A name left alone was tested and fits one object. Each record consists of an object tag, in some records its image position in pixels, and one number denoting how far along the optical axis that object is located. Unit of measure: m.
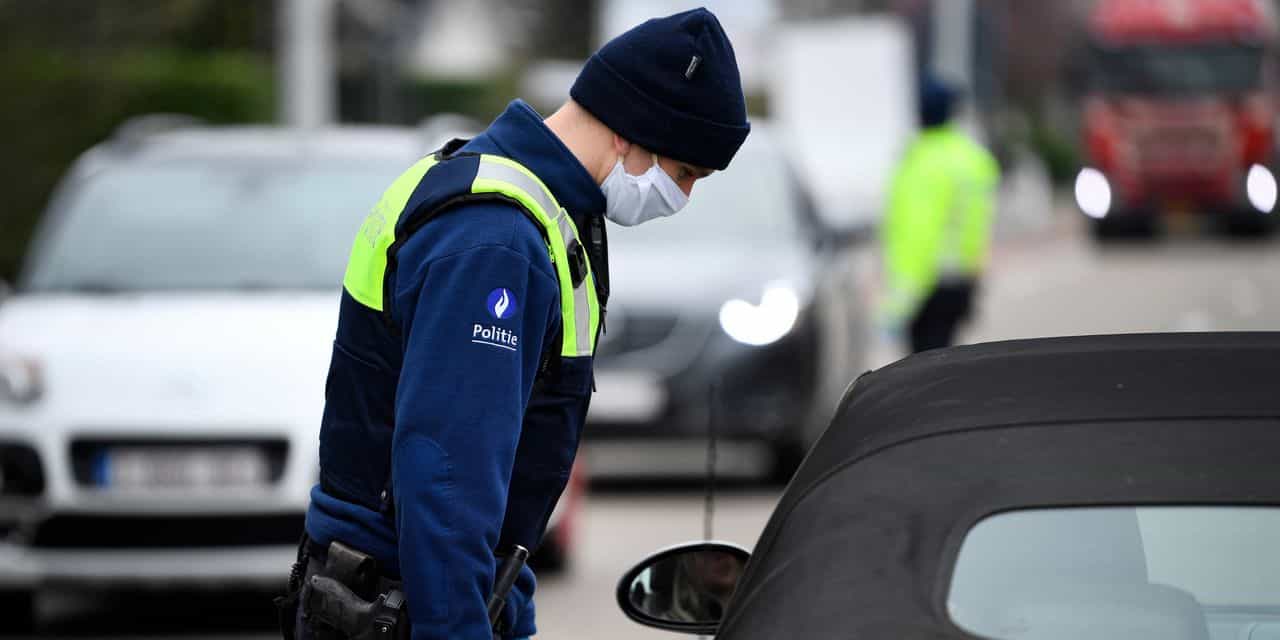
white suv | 14.84
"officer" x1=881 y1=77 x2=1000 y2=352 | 22.22
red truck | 70.69
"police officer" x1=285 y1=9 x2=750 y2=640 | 6.16
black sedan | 22.19
